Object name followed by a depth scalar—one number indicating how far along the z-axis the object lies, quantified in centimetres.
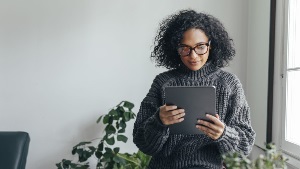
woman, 120
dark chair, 195
